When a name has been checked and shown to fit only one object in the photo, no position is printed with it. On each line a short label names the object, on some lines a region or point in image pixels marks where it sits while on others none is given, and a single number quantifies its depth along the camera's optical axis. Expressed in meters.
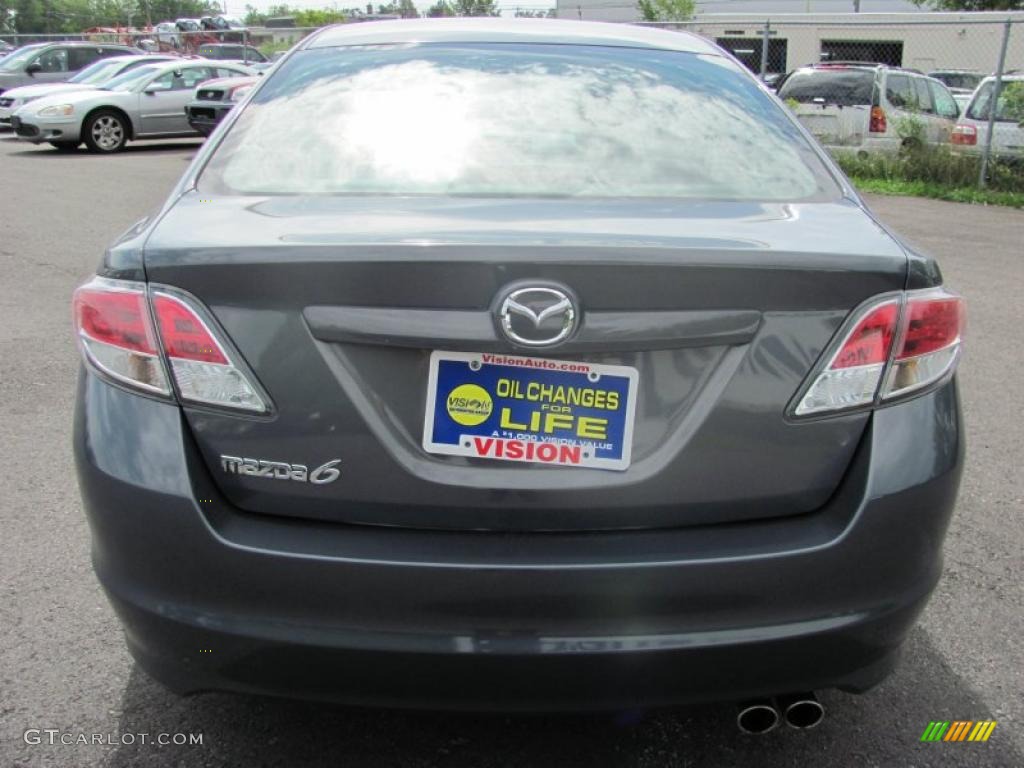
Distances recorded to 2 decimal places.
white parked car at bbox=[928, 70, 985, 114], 28.73
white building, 30.96
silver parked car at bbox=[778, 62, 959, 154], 14.38
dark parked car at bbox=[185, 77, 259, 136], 13.48
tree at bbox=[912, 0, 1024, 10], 30.04
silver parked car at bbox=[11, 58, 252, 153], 17.66
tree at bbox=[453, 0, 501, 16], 49.94
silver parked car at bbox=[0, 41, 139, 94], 22.89
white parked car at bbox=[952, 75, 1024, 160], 12.63
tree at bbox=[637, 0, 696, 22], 36.59
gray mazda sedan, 1.88
